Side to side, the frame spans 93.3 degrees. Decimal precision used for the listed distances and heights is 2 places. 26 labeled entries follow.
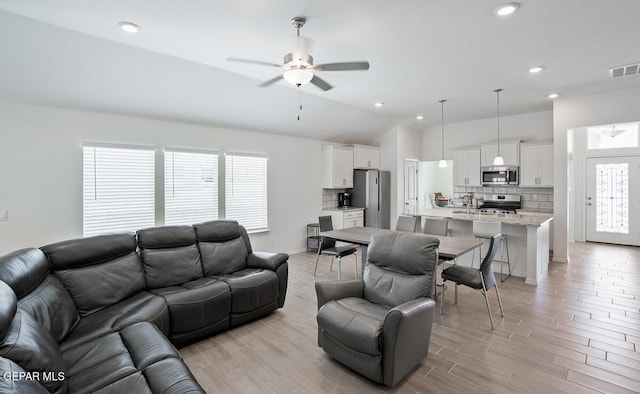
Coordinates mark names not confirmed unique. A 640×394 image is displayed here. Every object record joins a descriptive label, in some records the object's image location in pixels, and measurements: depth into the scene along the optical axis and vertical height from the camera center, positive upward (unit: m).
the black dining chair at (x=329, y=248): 4.65 -0.87
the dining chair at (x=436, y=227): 4.47 -0.51
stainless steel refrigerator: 7.24 -0.04
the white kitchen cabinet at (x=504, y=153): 6.48 +0.89
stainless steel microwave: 6.53 +0.38
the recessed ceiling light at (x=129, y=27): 2.82 +1.60
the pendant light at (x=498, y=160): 5.32 +0.58
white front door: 6.72 -0.19
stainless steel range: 6.71 -0.24
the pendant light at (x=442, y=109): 5.62 +1.71
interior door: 7.71 +0.19
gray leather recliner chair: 2.14 -0.95
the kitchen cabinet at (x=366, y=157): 7.34 +0.92
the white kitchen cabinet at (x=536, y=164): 6.09 +0.59
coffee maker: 7.66 -0.16
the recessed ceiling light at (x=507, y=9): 2.58 +1.60
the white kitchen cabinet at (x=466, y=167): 7.09 +0.61
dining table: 3.19 -0.60
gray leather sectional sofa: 1.56 -0.88
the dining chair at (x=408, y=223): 4.78 -0.49
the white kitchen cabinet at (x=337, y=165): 6.94 +0.67
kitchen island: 4.42 -0.68
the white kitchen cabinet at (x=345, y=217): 6.95 -0.54
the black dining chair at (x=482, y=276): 3.14 -0.91
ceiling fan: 2.62 +1.15
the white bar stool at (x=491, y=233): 4.42 -0.60
